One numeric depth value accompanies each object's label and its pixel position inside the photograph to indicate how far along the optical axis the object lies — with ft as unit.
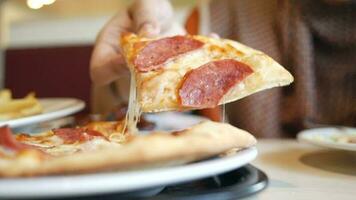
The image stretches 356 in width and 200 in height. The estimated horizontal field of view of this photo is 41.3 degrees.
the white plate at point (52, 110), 1.98
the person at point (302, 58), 3.07
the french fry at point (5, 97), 2.61
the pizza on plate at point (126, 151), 0.96
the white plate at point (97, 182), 0.86
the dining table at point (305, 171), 1.31
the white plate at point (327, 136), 1.67
